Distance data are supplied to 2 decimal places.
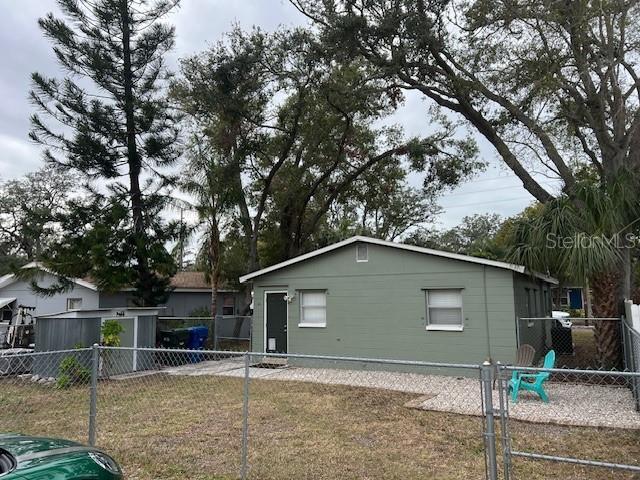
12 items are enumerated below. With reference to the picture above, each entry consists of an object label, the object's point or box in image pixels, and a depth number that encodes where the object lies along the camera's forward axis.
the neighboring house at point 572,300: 42.91
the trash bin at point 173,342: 14.19
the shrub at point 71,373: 10.62
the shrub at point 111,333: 11.93
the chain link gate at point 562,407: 3.79
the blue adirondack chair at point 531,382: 8.52
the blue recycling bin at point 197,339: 15.15
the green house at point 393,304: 11.68
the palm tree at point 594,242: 9.41
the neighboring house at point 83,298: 19.50
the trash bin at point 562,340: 15.17
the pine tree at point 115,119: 16.45
